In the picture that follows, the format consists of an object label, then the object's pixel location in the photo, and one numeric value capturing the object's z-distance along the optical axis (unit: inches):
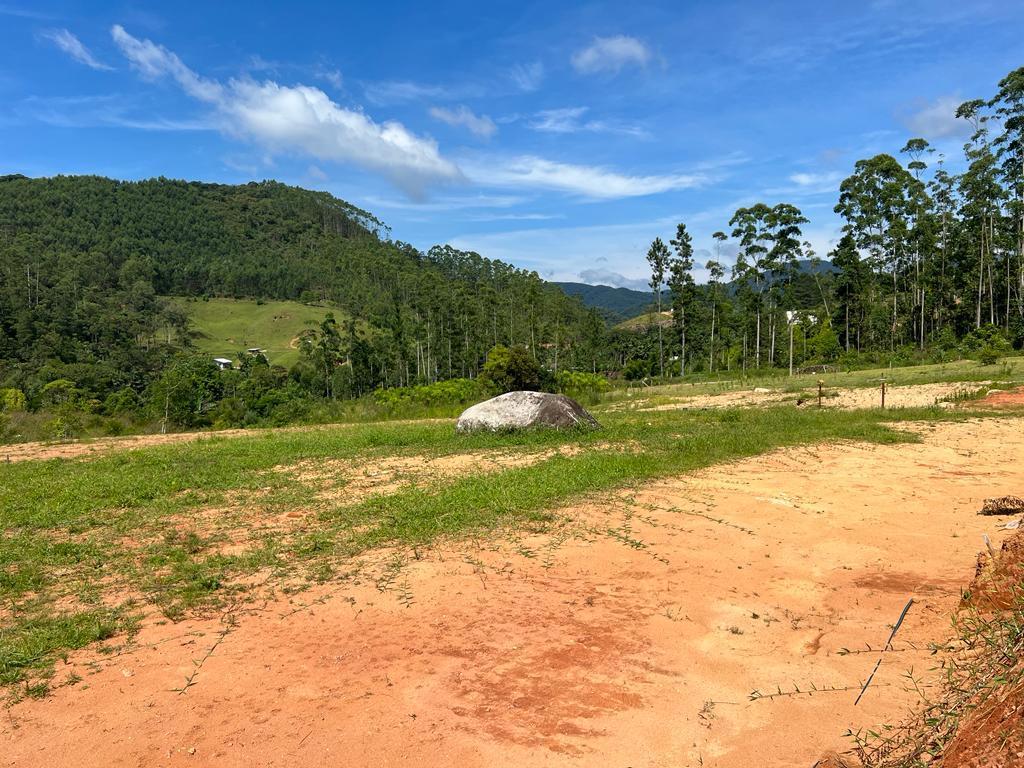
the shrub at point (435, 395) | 1011.3
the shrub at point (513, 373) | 1184.8
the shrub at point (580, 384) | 1130.0
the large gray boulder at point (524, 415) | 522.9
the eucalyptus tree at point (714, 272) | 2191.2
